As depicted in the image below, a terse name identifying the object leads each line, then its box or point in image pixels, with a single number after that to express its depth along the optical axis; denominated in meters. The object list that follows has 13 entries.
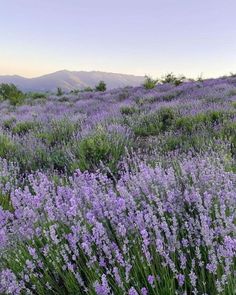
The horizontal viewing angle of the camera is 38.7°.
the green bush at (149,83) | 17.16
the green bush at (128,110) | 8.51
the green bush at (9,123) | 8.19
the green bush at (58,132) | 5.83
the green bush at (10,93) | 16.97
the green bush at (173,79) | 18.41
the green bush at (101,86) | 23.69
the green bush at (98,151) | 4.03
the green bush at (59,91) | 24.97
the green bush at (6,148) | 4.89
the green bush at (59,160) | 4.35
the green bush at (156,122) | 5.98
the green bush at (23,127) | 7.26
